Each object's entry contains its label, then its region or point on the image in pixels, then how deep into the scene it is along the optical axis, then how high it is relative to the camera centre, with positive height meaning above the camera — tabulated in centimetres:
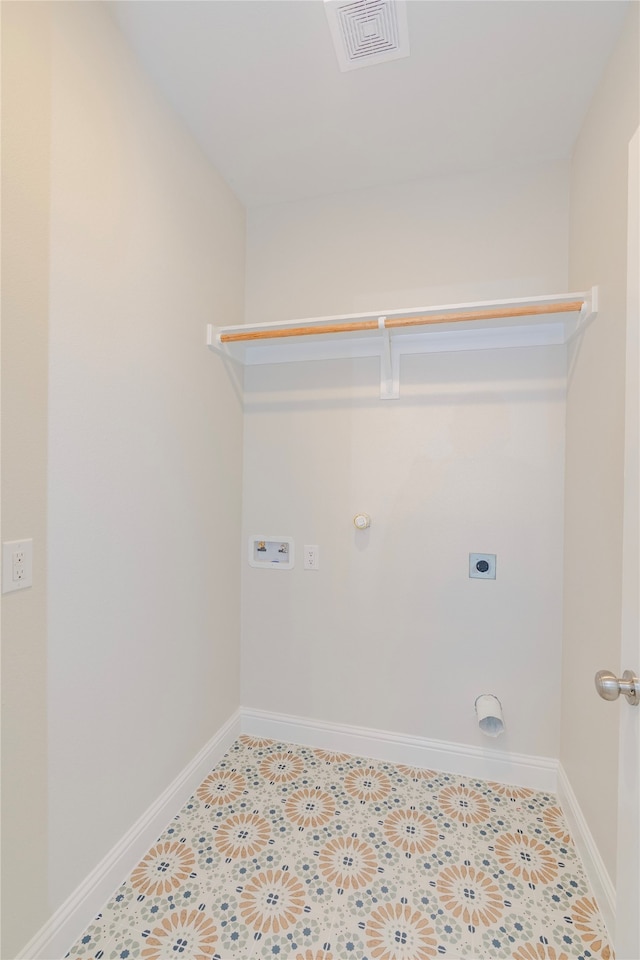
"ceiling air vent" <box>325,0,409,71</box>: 125 +136
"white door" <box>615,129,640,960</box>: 77 -30
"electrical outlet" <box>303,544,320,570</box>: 211 -40
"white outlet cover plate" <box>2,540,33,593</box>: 101 -22
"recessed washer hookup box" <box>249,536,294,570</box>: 215 -39
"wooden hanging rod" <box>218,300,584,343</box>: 158 +62
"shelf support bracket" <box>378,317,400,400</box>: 196 +46
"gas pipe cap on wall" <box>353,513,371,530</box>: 199 -21
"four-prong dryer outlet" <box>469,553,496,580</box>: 189 -39
